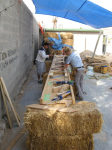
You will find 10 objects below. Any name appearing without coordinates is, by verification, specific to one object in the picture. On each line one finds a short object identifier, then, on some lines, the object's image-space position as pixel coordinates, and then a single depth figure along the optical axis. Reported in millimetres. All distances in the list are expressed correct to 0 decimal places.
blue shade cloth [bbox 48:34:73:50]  11327
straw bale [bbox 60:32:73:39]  12000
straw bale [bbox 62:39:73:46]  12049
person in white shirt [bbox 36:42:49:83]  7067
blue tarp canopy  5446
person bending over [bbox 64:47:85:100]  5375
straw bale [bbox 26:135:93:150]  2594
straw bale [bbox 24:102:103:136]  2453
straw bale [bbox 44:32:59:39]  11532
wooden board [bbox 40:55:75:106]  2920
